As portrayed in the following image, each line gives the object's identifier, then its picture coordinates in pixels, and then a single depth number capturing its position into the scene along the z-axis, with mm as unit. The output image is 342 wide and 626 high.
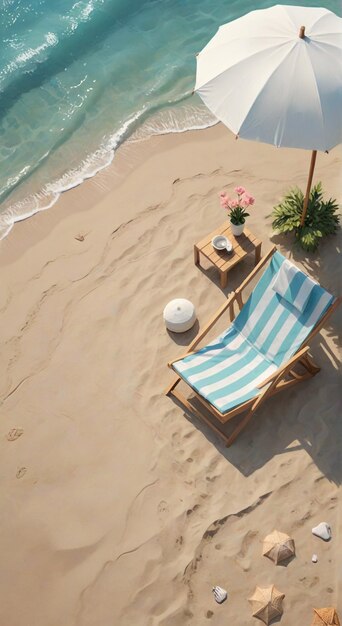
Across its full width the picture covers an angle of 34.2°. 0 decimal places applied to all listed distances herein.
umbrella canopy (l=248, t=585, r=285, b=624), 4711
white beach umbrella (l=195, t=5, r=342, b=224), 5113
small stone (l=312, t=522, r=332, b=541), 5027
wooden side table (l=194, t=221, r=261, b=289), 6383
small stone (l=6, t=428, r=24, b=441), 5973
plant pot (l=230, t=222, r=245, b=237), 6414
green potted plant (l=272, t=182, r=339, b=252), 6559
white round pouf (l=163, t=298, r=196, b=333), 6137
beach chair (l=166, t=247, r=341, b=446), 5414
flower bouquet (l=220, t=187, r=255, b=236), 6270
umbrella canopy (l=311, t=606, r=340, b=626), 4578
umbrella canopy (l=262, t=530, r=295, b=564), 4941
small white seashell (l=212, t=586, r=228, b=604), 4867
